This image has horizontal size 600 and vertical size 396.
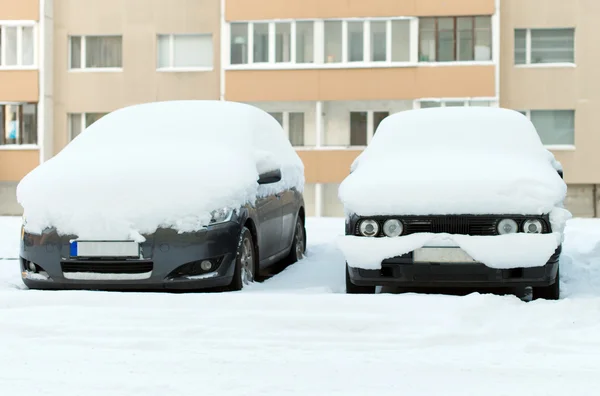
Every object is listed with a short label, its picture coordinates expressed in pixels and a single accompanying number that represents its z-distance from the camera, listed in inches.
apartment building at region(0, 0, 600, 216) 1947.1
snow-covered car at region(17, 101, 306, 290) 485.3
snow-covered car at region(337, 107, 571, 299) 459.2
